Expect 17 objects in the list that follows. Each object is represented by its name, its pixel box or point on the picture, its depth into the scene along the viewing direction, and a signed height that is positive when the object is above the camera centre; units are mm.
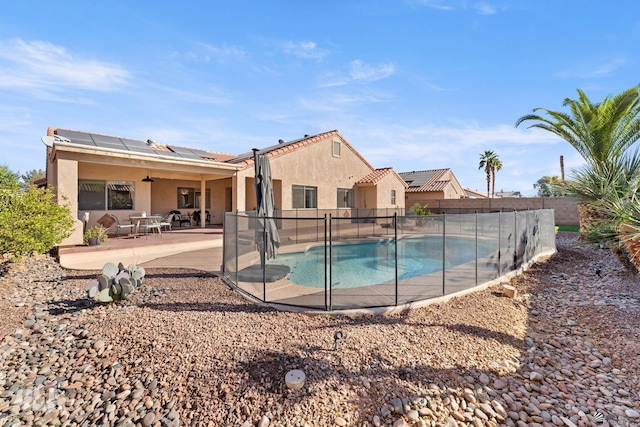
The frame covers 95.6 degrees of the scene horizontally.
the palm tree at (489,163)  37375 +6055
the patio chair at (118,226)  11500 -627
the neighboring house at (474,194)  44625 +2551
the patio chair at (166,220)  12552 -507
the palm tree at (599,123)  10570 +3350
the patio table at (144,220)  11483 -409
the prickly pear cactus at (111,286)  5094 -1373
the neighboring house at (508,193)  54338 +3308
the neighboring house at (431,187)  29234 +2426
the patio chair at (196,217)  16969 -404
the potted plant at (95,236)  9786 -893
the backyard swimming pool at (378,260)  6574 -1298
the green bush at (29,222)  7336 -307
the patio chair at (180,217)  15939 -391
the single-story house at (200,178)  10438 +1694
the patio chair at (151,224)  11617 -567
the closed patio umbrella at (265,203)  7035 +187
